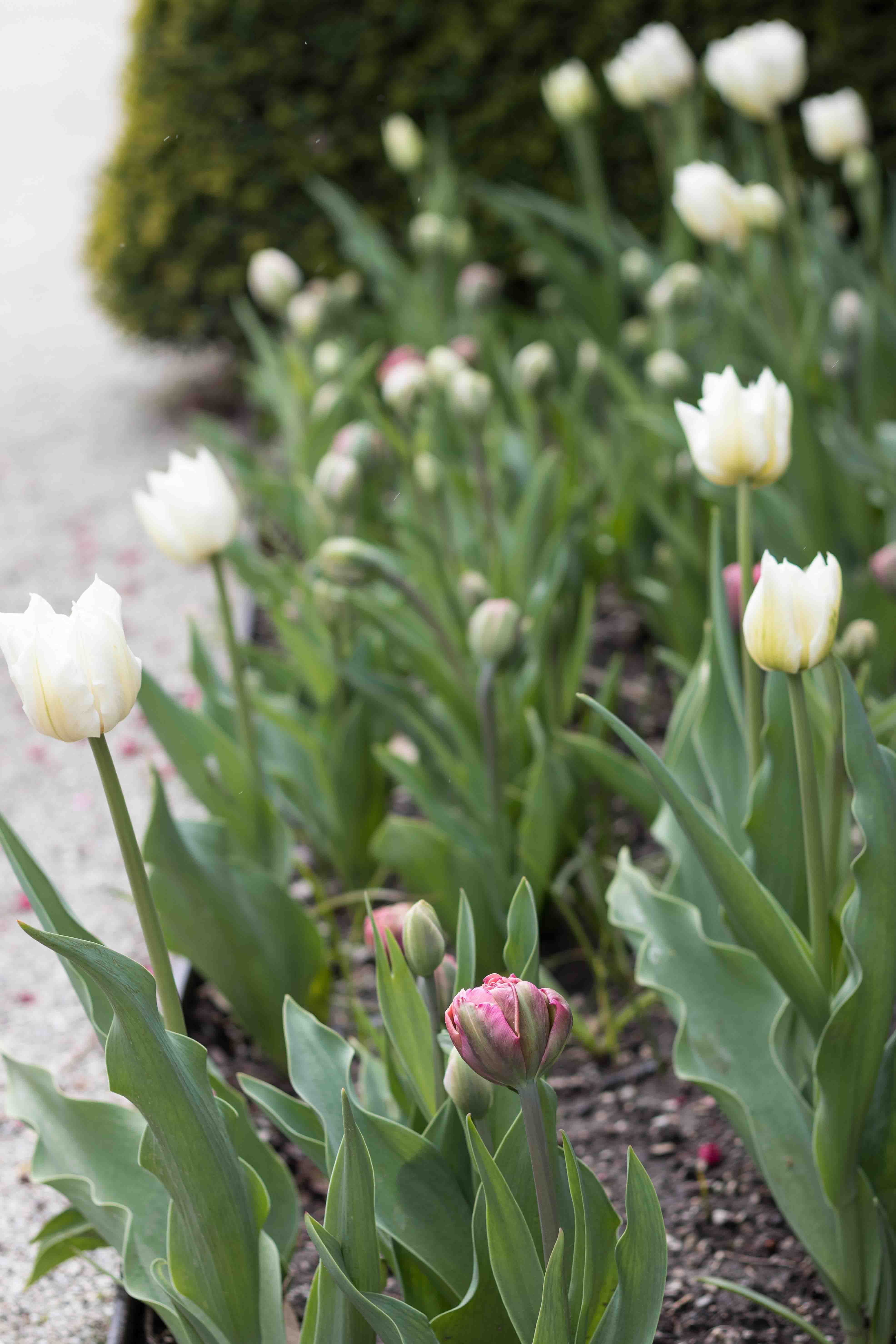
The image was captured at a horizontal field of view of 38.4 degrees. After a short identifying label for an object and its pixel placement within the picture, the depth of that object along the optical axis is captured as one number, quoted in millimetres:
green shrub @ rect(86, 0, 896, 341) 3891
